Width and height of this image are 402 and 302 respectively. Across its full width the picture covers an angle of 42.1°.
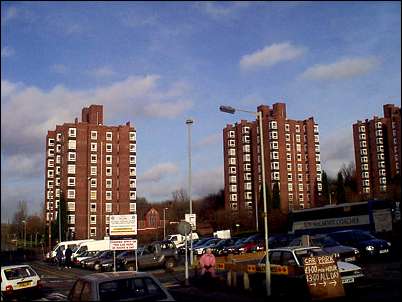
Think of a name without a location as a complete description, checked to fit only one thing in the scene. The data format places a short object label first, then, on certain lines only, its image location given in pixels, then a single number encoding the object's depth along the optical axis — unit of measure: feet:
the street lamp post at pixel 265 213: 54.34
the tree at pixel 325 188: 360.20
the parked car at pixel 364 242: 87.25
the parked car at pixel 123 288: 31.09
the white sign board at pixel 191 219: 84.76
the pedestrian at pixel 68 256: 145.79
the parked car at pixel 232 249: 133.39
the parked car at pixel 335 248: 77.10
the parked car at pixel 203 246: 140.93
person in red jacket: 68.44
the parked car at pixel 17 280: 64.93
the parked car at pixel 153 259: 113.29
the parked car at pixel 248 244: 132.57
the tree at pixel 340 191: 320.25
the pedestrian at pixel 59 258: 152.59
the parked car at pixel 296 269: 52.80
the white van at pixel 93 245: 170.09
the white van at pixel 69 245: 175.35
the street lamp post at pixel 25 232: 302.08
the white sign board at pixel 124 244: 83.10
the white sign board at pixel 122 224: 85.61
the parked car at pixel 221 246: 137.90
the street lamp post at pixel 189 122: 88.33
